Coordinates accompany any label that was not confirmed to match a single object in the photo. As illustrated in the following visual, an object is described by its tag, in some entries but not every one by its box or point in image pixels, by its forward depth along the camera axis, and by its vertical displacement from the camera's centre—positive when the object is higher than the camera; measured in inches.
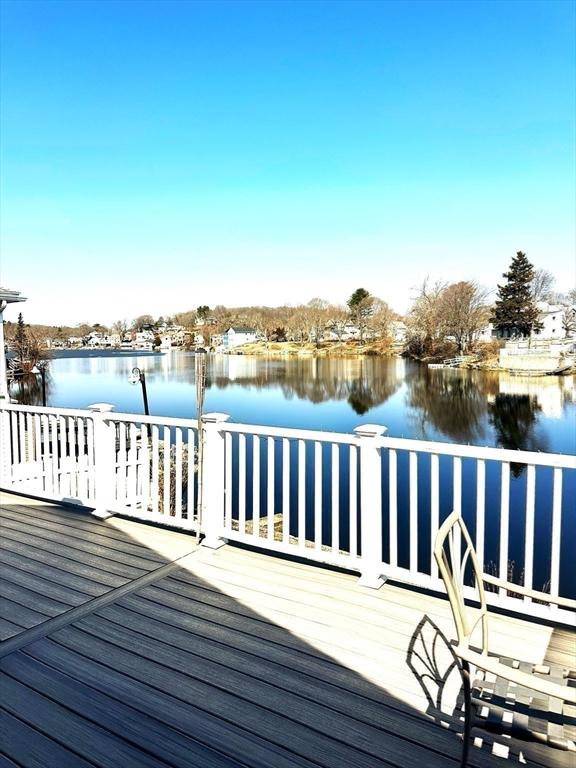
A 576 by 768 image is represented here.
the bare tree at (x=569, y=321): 2166.6 +89.5
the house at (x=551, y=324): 2081.7 +73.8
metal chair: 57.6 -44.4
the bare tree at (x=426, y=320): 2285.6 +111.8
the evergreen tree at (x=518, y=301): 1931.6 +159.1
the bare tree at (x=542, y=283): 2379.4 +275.3
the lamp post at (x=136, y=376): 513.3 -29.9
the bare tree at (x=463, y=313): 2165.4 +128.1
